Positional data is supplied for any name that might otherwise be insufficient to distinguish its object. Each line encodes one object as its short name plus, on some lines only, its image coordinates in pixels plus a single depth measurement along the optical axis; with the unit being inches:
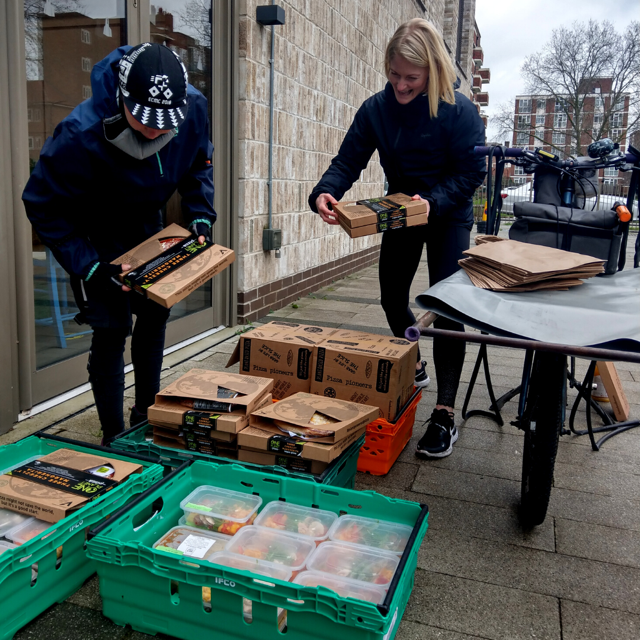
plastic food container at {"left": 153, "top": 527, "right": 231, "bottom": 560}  77.4
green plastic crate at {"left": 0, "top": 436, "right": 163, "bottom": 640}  70.4
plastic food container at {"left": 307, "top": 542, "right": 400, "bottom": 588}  75.6
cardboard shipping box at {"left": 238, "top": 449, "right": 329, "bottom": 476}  97.5
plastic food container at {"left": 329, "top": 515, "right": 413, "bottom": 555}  82.4
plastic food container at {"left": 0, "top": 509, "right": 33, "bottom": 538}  81.1
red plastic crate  113.9
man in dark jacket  91.3
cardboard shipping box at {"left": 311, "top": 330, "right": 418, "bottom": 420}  115.2
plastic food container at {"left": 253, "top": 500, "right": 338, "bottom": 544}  84.0
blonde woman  118.0
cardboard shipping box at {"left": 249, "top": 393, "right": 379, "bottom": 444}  98.0
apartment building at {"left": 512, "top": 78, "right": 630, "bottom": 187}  1429.6
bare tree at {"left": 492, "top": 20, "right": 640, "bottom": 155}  1390.3
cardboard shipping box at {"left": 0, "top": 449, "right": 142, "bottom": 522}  81.1
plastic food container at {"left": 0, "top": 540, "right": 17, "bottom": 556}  76.1
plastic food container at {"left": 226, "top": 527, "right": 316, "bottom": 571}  78.1
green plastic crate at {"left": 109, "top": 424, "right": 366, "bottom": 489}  95.3
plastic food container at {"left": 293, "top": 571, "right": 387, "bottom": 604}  71.6
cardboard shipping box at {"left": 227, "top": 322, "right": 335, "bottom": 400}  121.3
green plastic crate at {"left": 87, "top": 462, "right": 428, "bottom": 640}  65.1
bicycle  72.9
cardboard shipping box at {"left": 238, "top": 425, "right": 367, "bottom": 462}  94.5
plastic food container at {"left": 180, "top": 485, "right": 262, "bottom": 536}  84.4
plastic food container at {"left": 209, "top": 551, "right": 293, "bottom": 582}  74.4
